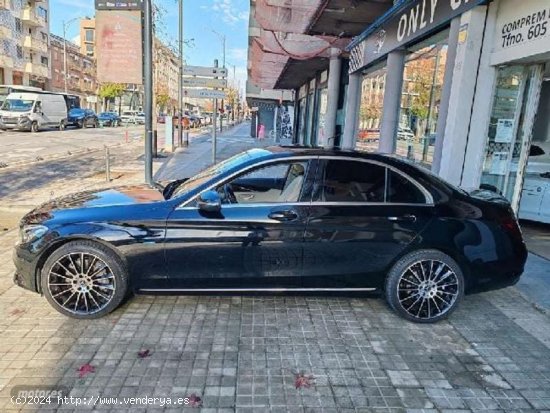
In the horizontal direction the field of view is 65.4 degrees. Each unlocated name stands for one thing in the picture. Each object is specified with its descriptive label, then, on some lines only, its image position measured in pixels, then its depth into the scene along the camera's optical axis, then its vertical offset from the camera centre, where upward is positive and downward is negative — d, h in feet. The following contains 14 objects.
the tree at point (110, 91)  201.77 +8.66
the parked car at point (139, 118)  175.11 -2.76
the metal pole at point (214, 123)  36.84 -0.60
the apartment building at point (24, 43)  133.49 +20.40
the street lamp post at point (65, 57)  175.80 +19.60
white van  86.48 -1.43
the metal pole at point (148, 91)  25.11 +1.23
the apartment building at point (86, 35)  255.29 +43.20
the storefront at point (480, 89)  18.63 +2.17
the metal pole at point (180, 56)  71.97 +9.59
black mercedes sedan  11.81 -3.30
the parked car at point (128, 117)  171.58 -2.59
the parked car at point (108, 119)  143.54 -3.25
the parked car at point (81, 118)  116.47 -2.83
